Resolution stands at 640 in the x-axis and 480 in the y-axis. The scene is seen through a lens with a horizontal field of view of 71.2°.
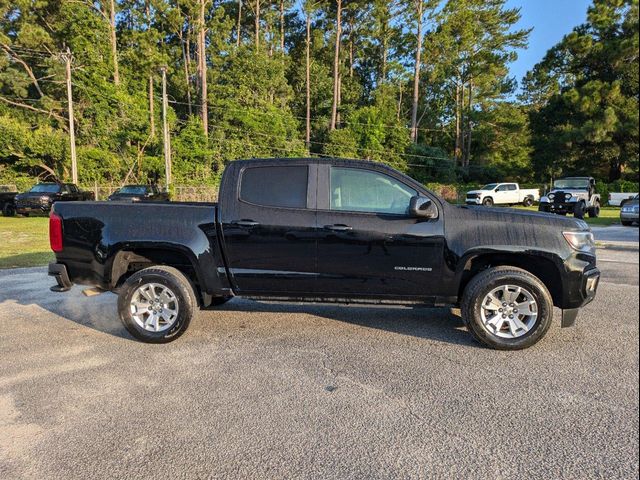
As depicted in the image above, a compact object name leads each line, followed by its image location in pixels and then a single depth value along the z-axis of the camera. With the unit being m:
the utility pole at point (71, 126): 28.45
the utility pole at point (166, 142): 29.24
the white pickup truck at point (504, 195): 31.23
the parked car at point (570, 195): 12.76
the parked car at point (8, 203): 22.56
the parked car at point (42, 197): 21.00
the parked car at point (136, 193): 21.73
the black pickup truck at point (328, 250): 4.18
